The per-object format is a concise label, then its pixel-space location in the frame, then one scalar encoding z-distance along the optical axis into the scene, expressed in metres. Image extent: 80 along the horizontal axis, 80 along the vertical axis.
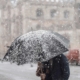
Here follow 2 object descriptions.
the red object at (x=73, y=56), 27.29
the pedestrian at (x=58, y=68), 5.42
